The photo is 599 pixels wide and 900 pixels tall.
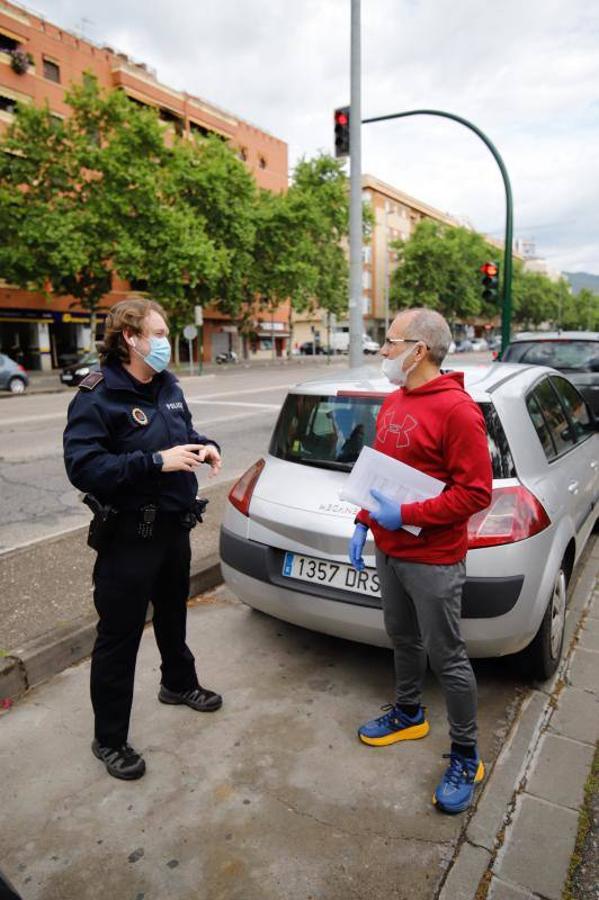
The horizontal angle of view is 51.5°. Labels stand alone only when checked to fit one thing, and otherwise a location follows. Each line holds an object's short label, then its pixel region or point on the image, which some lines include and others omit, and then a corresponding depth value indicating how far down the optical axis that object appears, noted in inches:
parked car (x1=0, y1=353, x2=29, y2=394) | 815.7
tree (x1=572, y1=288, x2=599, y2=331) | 4633.4
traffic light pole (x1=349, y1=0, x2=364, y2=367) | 408.8
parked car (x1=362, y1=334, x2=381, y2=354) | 2104.3
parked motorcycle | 1686.8
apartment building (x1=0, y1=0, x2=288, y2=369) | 1190.3
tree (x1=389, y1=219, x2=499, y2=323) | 2303.2
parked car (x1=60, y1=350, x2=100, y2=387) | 905.5
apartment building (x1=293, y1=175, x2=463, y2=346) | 2736.2
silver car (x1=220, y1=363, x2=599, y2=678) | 105.9
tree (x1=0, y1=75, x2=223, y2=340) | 981.8
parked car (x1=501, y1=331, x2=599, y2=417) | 308.4
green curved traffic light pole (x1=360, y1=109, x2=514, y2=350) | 493.7
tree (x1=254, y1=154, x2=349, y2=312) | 1382.9
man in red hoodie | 82.6
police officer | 88.0
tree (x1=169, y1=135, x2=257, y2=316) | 1200.2
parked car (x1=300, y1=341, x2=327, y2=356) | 2422.5
